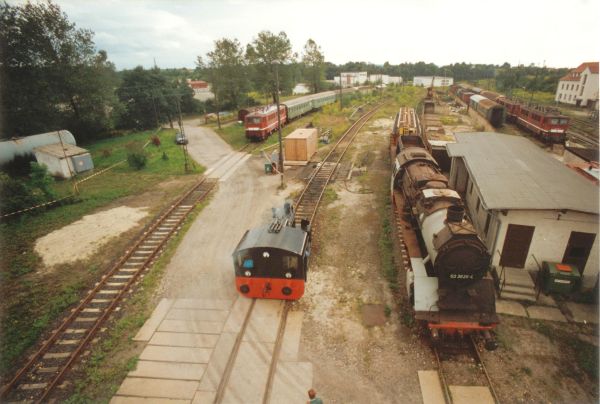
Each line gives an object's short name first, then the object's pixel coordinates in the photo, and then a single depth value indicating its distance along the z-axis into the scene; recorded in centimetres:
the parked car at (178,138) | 3649
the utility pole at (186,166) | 2602
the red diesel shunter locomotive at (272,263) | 1032
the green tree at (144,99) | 4603
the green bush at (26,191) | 1812
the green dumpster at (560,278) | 1090
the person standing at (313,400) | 659
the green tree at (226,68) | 4834
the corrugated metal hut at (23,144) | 2706
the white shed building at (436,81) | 13262
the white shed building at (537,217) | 1086
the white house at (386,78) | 14852
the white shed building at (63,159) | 2523
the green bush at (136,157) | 2719
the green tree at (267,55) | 6231
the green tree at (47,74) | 3098
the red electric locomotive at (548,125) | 2947
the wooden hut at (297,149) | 2639
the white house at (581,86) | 5588
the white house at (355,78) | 11250
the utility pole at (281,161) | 2154
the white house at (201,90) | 7938
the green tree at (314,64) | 7439
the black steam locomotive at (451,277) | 884
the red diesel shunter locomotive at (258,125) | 3400
